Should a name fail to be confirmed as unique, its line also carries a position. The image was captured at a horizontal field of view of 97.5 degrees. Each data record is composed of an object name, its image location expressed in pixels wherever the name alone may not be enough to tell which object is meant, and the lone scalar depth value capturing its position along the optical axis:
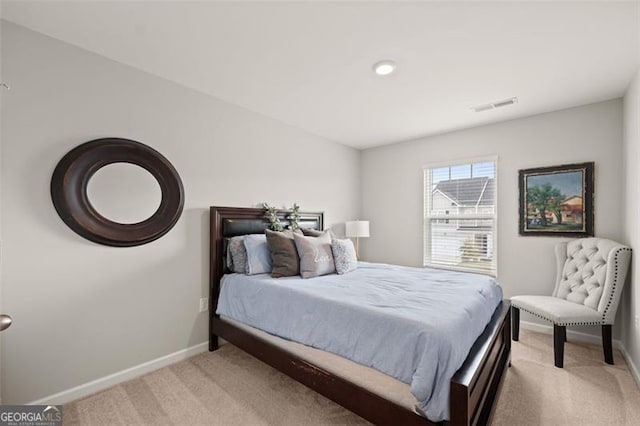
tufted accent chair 2.42
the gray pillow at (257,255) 2.62
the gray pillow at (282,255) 2.57
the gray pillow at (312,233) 3.19
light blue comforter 1.35
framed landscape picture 2.96
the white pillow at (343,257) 2.78
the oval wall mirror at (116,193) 1.96
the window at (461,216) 3.62
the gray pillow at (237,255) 2.68
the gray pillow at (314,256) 2.58
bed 1.37
